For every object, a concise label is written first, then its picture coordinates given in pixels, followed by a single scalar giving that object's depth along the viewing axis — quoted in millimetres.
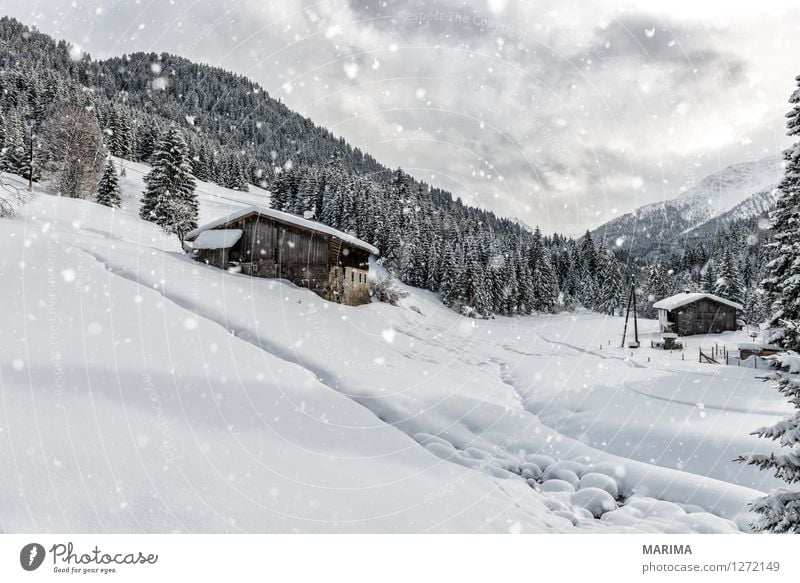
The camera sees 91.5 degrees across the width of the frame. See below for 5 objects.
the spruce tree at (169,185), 38903
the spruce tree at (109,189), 43281
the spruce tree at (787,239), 11844
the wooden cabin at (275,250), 24781
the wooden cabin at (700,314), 49344
